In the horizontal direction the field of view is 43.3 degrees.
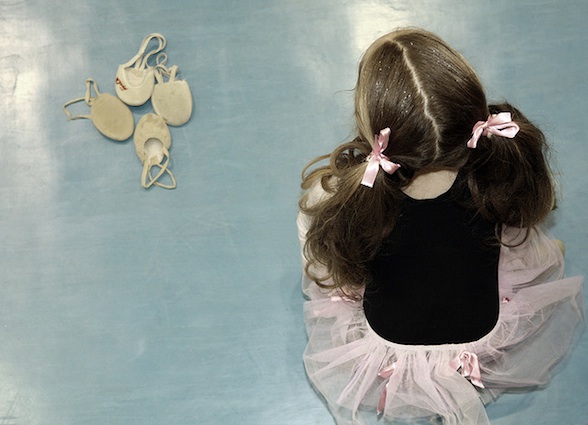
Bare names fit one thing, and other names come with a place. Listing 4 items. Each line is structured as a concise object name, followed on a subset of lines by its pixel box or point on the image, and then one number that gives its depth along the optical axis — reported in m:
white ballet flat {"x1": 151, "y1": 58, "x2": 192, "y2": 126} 1.34
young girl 0.86
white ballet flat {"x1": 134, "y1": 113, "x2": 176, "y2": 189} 1.32
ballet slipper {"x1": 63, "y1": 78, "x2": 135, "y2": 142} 1.34
